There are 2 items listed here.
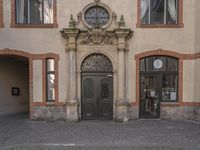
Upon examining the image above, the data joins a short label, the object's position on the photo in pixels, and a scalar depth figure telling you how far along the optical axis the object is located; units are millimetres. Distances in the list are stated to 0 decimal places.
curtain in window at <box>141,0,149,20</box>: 11141
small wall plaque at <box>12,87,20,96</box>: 13639
